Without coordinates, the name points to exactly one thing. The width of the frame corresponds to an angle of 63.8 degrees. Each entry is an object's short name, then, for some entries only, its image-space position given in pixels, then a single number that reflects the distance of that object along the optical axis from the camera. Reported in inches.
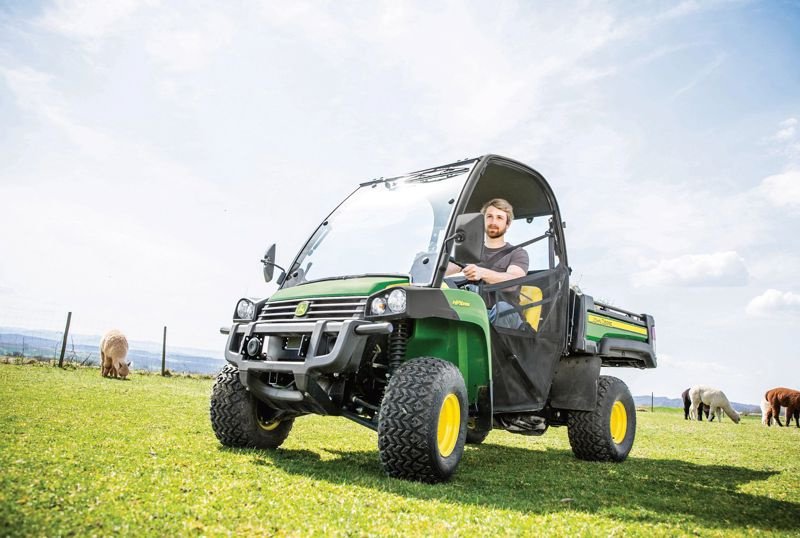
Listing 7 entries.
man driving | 228.4
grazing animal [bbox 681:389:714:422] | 1026.7
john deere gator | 182.7
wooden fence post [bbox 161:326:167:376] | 870.0
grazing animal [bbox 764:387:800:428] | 952.8
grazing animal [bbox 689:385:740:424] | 983.6
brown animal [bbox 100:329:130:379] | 714.8
